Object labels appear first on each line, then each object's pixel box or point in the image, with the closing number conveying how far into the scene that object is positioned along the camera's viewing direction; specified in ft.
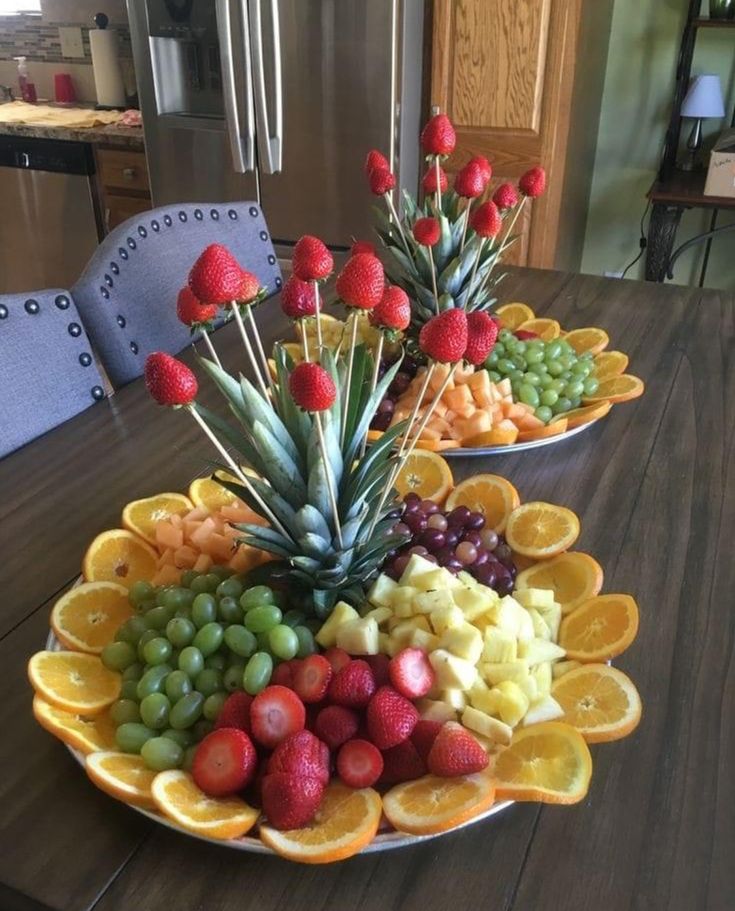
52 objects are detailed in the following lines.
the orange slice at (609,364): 4.80
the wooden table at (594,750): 2.10
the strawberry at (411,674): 2.35
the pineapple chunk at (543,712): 2.42
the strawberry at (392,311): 2.68
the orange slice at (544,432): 4.17
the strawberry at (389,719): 2.27
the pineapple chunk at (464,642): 2.42
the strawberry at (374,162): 4.66
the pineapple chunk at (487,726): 2.33
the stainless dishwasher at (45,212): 11.58
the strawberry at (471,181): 4.50
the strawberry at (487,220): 4.27
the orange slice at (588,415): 4.29
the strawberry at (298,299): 2.80
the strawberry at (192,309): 2.60
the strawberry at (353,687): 2.36
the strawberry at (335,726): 2.32
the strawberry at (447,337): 2.51
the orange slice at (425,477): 3.66
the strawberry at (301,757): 2.18
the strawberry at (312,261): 2.70
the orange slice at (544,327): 5.33
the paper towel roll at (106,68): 11.98
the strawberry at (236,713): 2.35
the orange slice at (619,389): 4.52
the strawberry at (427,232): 4.13
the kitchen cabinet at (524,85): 8.75
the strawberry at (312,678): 2.39
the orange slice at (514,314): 5.59
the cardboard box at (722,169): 9.25
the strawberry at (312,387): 2.24
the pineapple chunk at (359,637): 2.51
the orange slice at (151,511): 3.35
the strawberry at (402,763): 2.31
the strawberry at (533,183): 4.71
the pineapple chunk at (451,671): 2.37
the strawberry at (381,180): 4.59
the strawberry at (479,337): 2.67
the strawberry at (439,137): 4.58
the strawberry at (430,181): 4.93
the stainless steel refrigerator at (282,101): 8.96
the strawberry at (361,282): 2.52
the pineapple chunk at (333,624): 2.59
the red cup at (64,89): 12.98
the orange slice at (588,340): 5.10
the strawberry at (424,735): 2.32
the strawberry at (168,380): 2.37
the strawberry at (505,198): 4.67
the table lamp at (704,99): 9.48
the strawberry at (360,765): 2.24
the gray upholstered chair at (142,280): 4.94
